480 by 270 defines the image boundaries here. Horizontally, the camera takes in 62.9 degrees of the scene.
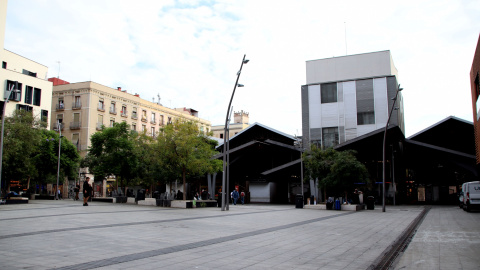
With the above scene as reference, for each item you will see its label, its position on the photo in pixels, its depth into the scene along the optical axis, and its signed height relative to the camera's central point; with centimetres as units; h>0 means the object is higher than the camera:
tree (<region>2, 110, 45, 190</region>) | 2639 +267
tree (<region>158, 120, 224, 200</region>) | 2708 +248
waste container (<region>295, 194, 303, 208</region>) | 3117 -129
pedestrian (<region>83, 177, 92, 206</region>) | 2395 -37
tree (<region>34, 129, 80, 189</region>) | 3759 +252
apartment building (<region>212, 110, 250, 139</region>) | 8538 +1306
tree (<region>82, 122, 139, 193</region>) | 3319 +270
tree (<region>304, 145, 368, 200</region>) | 2947 +125
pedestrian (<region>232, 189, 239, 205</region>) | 3636 -98
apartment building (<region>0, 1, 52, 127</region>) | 4366 +1178
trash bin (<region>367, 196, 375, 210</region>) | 3098 -150
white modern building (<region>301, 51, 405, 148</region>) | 4600 +1059
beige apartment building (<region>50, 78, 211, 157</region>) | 5347 +1072
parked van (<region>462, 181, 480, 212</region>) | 2584 -66
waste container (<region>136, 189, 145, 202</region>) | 3098 -90
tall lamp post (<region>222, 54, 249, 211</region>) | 2325 +589
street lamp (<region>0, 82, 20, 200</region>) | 2147 +475
